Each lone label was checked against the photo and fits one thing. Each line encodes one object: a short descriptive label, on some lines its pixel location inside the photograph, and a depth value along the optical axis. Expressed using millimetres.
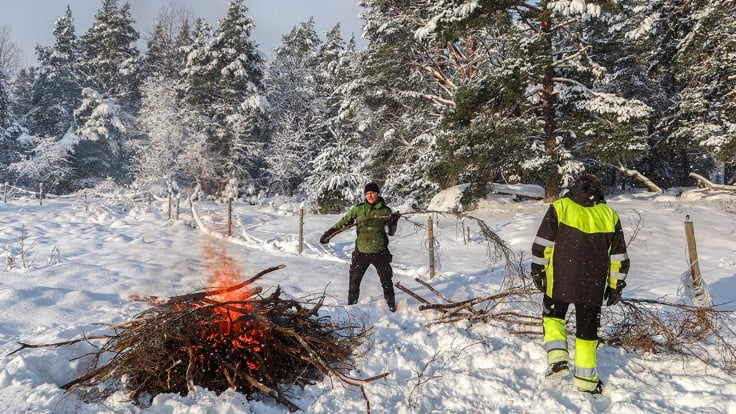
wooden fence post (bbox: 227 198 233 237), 14211
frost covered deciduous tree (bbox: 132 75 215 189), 28344
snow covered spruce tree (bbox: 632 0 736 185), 13141
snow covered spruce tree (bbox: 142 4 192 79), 39344
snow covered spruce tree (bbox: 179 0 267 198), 29375
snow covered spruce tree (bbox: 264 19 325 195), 29656
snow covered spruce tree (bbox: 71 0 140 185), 31016
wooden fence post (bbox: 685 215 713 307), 5160
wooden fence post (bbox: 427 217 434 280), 7832
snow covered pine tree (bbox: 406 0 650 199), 12461
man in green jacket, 5686
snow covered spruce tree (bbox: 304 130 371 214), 20453
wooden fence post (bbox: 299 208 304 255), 11717
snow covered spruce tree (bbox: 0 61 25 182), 30000
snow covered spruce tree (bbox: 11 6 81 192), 33406
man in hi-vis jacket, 3645
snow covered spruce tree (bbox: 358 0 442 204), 17750
